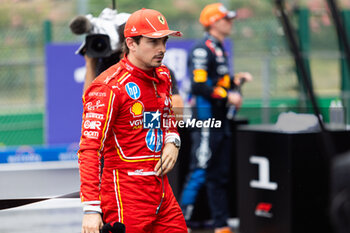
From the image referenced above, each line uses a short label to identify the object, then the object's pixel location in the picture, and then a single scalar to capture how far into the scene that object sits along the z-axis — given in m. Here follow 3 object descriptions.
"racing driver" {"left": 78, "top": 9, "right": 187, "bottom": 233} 6.83
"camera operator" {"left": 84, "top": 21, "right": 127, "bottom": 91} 8.41
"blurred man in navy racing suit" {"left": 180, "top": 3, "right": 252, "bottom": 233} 12.24
